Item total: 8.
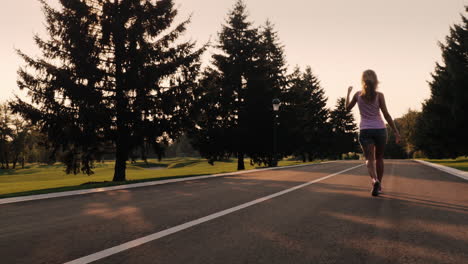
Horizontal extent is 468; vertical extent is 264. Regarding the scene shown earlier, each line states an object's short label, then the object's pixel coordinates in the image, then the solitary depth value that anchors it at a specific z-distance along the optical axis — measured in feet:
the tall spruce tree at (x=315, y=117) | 129.82
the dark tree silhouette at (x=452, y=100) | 98.89
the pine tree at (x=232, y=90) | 83.15
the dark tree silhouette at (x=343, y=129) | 222.07
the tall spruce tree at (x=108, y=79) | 46.60
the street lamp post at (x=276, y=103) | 67.71
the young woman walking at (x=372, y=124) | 20.35
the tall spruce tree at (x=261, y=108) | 86.43
